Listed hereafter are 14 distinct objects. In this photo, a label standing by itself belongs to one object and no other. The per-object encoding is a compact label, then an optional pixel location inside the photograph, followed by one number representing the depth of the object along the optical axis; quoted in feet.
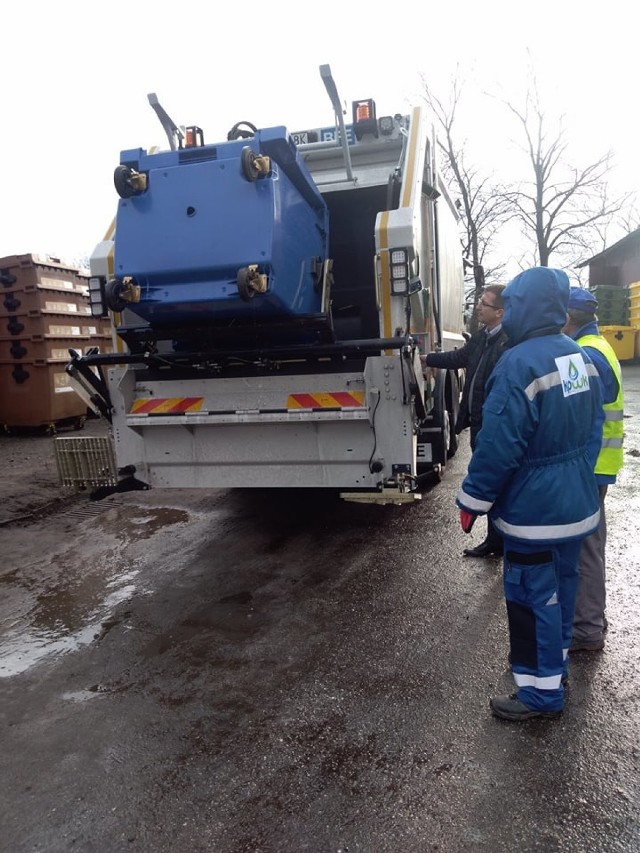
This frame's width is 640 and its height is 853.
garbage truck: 11.32
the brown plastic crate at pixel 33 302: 30.60
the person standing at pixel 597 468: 9.58
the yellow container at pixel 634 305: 60.64
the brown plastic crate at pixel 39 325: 30.68
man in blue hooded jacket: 7.71
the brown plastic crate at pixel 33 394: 30.76
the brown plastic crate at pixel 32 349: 30.71
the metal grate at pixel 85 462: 14.29
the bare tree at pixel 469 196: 78.18
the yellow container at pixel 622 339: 59.10
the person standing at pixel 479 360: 12.64
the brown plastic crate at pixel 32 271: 30.45
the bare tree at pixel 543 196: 76.18
